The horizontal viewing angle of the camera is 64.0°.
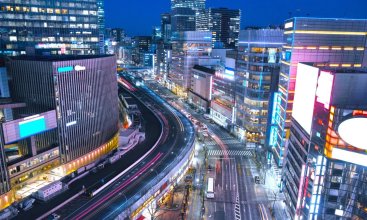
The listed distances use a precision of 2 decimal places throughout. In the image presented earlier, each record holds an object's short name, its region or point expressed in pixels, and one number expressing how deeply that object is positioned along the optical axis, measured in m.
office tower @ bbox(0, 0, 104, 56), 150.12
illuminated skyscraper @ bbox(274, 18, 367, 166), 88.88
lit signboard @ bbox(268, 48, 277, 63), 111.12
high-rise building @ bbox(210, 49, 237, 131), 137.50
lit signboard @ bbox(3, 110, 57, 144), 70.38
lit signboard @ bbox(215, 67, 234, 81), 137.50
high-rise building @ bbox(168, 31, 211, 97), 189.75
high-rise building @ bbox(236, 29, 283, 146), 109.81
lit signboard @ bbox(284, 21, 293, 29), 90.62
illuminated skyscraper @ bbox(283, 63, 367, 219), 53.59
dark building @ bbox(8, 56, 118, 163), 82.25
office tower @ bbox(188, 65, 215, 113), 163.51
